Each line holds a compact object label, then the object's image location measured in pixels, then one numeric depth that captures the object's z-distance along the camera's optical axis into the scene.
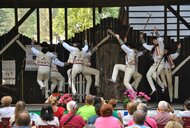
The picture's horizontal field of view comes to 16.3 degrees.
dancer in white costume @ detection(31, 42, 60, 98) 19.11
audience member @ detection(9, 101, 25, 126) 10.53
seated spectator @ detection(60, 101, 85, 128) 10.63
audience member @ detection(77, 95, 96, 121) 11.73
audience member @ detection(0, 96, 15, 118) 11.89
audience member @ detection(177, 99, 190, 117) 11.76
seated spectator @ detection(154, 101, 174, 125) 11.21
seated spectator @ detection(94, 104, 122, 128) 9.80
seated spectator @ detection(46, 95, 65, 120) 11.92
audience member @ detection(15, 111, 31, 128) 8.89
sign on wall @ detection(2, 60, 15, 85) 19.87
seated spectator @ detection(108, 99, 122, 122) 11.17
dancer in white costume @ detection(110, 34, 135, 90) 18.66
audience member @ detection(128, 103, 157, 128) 9.83
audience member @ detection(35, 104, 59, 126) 10.35
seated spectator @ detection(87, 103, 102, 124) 10.60
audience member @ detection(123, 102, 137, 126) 10.82
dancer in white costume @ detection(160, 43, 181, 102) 18.97
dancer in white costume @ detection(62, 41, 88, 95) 18.85
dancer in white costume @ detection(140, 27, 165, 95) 18.84
